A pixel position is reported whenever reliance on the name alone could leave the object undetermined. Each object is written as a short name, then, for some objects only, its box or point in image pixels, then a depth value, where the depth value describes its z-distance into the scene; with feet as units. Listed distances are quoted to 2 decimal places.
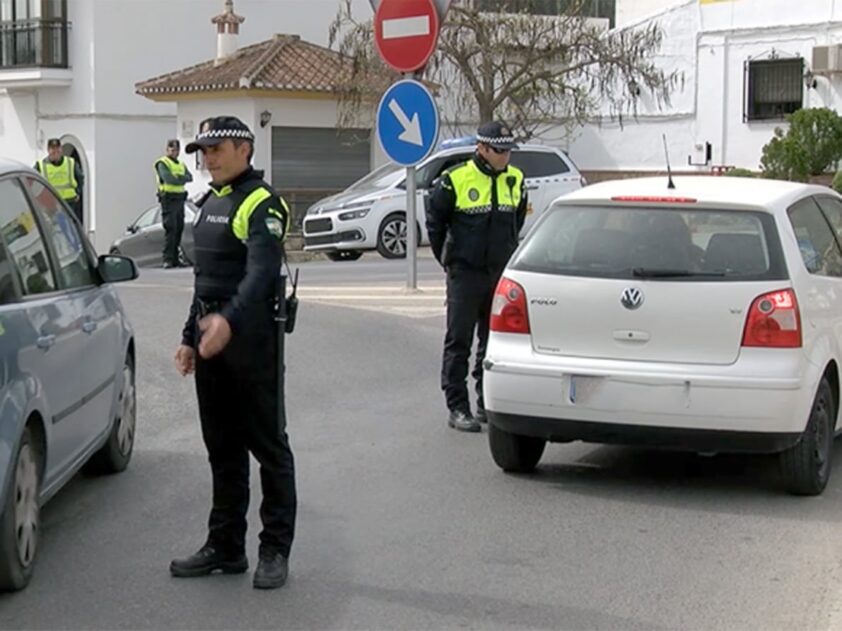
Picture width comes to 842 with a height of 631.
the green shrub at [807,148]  106.52
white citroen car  76.54
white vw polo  24.29
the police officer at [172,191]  71.05
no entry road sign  43.93
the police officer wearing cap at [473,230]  30.12
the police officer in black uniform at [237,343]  19.06
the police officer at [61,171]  70.23
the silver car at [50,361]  19.13
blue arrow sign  43.55
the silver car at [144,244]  82.12
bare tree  104.94
